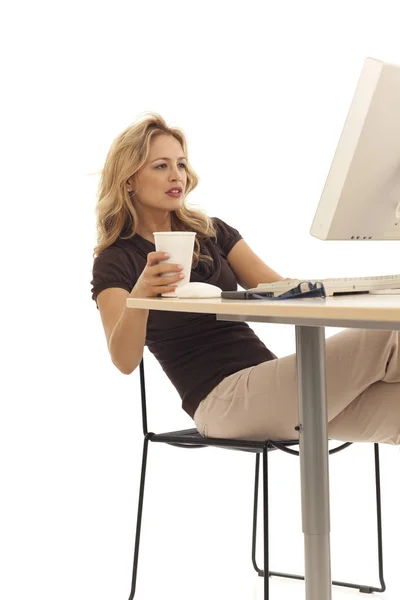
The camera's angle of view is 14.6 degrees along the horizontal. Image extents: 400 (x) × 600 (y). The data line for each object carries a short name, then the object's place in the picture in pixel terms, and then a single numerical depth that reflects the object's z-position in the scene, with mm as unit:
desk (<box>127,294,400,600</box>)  3069
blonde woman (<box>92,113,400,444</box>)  3309
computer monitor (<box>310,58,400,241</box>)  2882
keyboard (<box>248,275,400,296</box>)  2898
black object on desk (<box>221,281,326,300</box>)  2852
